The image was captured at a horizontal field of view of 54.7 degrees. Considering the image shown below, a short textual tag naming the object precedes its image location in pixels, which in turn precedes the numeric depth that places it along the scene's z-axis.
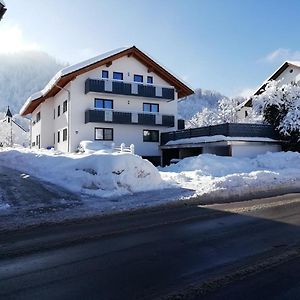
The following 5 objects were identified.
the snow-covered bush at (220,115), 48.38
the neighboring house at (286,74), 28.17
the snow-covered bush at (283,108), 20.55
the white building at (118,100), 23.45
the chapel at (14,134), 72.62
